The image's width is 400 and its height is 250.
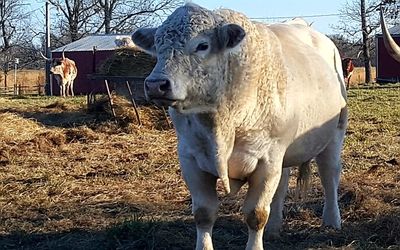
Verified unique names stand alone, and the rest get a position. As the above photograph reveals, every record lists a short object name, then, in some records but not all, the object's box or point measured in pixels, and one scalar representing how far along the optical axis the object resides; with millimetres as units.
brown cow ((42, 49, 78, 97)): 30062
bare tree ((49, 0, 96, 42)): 50000
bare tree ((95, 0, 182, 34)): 49250
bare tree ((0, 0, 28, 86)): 53125
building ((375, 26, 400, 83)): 36647
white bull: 4266
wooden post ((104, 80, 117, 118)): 14705
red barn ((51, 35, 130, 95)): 37344
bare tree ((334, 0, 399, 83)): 40844
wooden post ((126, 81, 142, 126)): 14169
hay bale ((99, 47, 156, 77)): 16344
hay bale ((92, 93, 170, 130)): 14148
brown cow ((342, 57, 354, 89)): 30641
